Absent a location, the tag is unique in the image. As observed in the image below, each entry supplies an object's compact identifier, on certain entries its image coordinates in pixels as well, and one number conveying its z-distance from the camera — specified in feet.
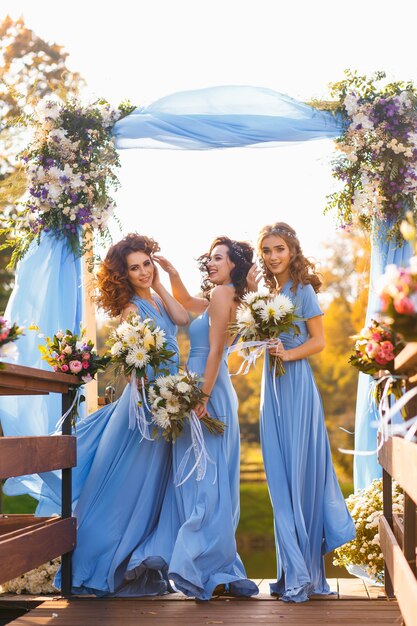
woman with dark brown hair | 16.44
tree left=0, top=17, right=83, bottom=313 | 41.37
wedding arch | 19.43
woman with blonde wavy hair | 16.79
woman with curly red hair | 17.17
